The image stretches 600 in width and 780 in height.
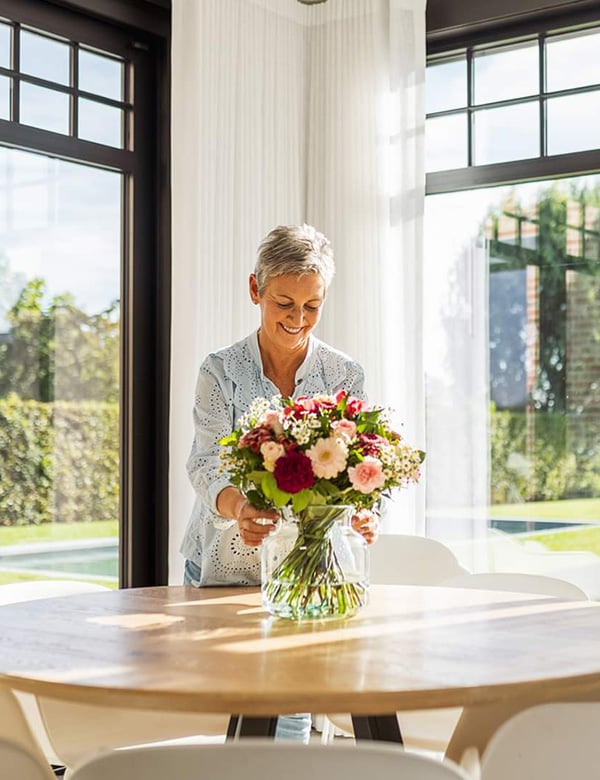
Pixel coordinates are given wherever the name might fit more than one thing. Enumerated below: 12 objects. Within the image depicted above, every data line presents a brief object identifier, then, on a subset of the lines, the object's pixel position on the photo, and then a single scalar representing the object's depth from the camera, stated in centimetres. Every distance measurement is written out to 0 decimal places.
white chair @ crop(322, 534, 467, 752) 315
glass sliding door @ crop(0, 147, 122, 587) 370
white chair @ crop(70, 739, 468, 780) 121
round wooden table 154
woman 256
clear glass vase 208
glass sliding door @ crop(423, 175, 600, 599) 405
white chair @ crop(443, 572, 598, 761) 185
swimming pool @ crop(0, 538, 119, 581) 370
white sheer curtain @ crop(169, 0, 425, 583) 411
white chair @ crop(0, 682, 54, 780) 148
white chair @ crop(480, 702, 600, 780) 153
